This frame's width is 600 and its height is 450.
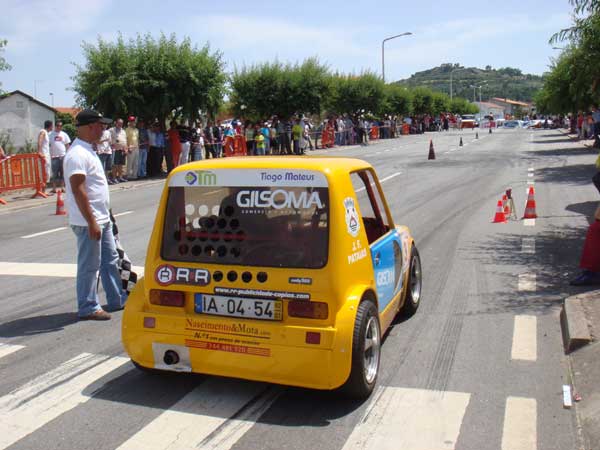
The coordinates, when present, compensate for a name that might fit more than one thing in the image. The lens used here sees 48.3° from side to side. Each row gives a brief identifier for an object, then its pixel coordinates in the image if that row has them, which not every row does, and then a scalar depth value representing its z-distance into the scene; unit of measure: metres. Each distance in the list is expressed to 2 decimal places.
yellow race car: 4.16
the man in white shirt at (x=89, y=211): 5.97
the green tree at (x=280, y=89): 38.25
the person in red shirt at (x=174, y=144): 23.17
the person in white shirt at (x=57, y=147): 17.92
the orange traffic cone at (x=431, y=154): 27.91
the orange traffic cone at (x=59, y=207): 14.30
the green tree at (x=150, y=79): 21.75
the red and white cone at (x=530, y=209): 11.96
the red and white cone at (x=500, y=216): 11.74
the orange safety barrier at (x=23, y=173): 17.11
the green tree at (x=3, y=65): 21.17
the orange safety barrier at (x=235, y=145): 27.52
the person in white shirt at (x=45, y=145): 17.16
